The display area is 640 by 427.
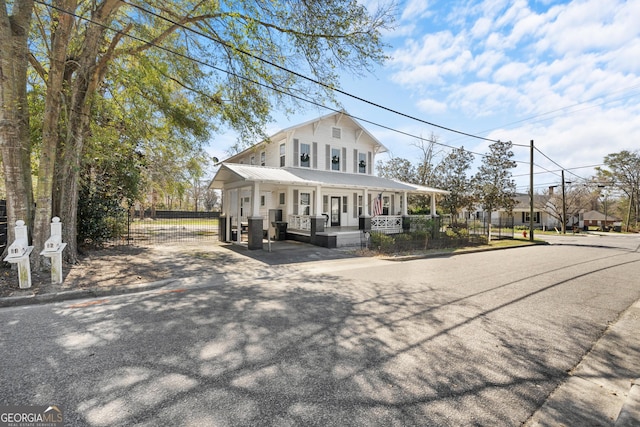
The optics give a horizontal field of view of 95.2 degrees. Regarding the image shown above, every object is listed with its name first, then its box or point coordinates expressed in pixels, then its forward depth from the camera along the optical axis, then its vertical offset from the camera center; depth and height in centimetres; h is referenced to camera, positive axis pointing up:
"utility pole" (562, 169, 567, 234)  3184 -146
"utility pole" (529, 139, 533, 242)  2062 +206
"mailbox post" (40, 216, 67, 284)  618 -88
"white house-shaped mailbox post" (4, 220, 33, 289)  574 -84
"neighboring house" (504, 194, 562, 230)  4419 -50
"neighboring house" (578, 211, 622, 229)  4894 -152
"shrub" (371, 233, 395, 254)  1238 -137
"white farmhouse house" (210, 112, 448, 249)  1462 +138
